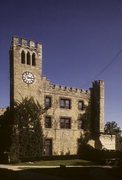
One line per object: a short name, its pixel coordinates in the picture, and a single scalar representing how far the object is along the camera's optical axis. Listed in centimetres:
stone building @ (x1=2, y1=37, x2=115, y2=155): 3231
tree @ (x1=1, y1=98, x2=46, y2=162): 2952
